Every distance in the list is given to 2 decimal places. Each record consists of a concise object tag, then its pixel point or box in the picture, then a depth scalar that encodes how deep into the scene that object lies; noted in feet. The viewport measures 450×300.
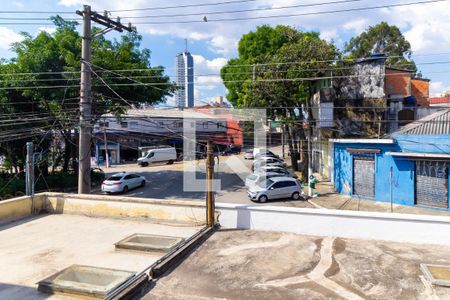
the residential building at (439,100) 124.16
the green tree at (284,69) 76.13
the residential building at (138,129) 135.95
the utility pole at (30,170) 29.12
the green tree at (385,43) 130.00
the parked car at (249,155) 144.87
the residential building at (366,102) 76.59
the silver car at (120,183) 74.69
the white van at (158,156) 124.36
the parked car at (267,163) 90.36
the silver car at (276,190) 64.39
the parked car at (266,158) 96.84
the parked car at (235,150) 176.32
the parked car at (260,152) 110.27
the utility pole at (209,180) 24.81
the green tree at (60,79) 63.57
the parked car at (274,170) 79.46
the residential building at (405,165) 52.49
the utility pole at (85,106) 38.75
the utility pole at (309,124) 68.03
